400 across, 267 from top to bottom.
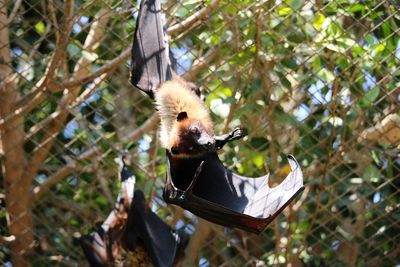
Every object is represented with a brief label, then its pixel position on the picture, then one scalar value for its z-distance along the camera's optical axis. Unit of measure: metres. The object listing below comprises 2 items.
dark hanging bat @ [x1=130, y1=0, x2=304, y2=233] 6.45
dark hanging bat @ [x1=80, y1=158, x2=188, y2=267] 8.35
